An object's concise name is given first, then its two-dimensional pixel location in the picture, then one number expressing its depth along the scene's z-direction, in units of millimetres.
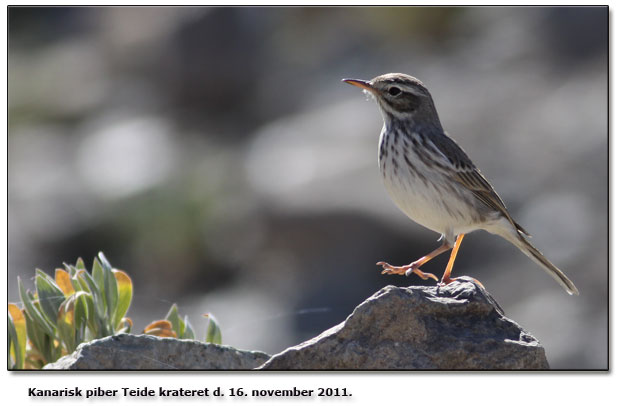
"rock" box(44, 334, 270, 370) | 11437
